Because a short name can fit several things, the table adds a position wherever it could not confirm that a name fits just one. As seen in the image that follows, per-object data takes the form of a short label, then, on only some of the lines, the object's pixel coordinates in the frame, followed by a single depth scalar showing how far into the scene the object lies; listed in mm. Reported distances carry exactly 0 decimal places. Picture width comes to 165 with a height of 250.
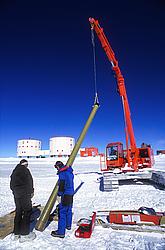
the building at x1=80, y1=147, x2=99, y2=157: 62919
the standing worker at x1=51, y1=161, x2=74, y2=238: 4488
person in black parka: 4367
